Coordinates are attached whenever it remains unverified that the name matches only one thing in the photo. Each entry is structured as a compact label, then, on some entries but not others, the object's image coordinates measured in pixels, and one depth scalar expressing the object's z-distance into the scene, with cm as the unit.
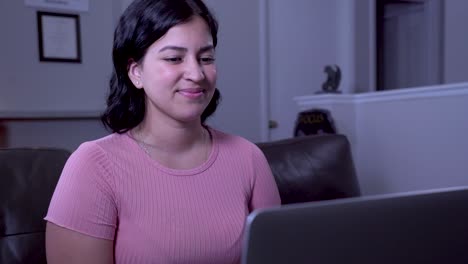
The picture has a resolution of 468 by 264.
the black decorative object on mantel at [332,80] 351
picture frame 307
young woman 91
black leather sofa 114
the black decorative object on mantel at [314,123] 316
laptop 49
